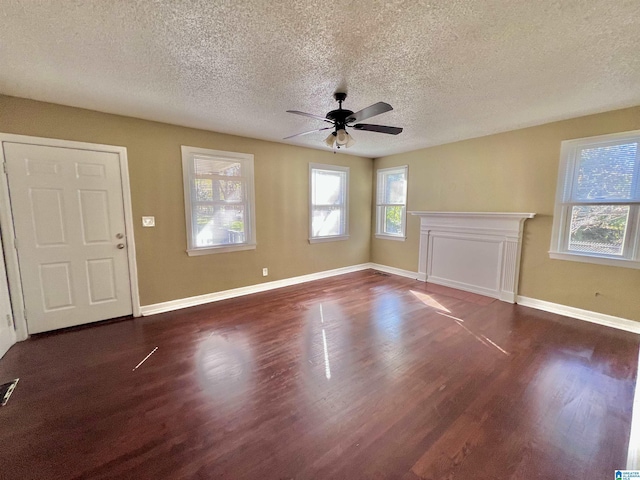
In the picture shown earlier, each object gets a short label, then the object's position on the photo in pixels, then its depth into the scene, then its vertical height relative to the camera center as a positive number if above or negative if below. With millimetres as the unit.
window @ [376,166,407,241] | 5438 +92
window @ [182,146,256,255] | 3719 +95
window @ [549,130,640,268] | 2982 +74
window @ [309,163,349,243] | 5062 +89
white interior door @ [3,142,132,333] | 2758 -302
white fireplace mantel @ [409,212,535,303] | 3881 -703
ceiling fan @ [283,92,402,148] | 2516 +802
